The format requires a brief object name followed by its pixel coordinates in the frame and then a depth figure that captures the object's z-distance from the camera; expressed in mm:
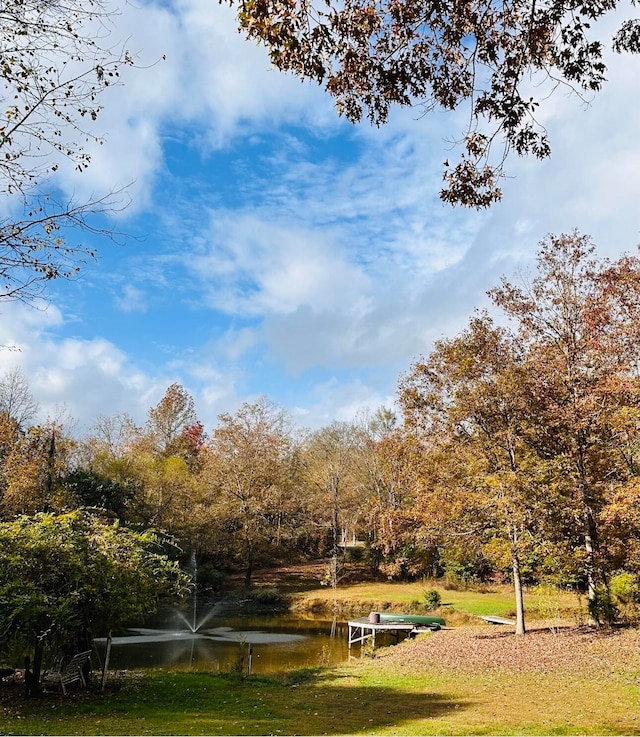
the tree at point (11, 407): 30812
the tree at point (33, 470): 25859
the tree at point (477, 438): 17234
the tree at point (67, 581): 10664
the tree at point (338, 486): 41094
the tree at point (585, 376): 16391
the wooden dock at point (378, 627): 20922
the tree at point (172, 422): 50781
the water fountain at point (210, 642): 18969
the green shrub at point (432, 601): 27062
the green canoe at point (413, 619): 22125
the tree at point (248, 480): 37500
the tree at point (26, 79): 5188
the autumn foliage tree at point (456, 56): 5797
